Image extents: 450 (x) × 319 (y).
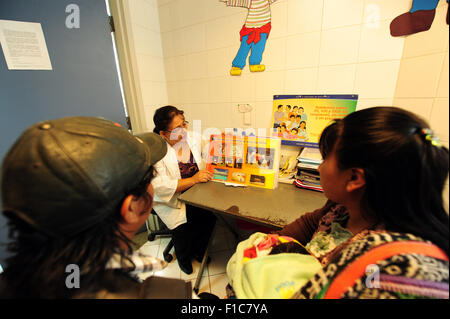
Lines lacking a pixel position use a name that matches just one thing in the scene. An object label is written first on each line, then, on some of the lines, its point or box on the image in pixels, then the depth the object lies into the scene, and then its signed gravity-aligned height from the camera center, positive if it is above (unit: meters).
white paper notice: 1.26 +0.42
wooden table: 1.04 -0.64
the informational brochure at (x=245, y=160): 1.36 -0.46
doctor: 1.46 -0.62
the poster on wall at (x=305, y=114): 1.33 -0.13
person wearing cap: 0.40 -0.23
